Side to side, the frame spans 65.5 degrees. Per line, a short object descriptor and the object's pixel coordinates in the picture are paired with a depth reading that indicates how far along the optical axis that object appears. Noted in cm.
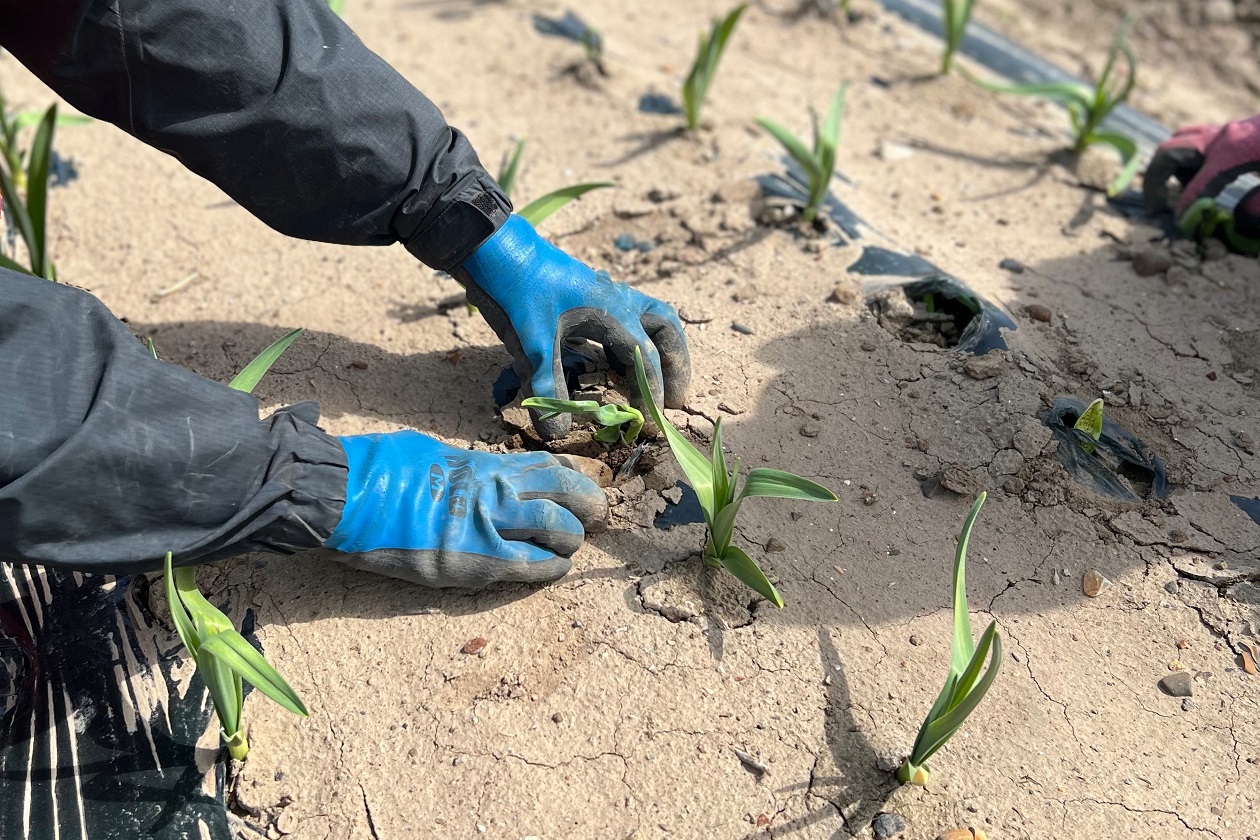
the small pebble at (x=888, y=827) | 134
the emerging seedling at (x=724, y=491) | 146
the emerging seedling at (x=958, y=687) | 123
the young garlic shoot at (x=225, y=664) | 128
